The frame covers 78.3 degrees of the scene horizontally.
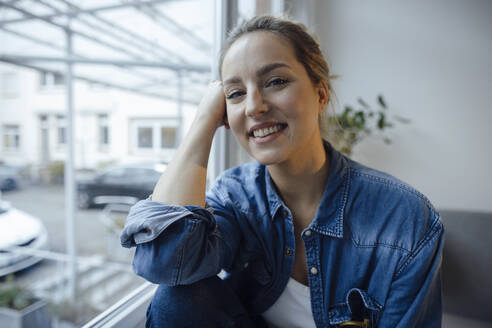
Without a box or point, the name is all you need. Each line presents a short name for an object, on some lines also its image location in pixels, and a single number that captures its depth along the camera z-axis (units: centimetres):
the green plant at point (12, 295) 105
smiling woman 74
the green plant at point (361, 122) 206
